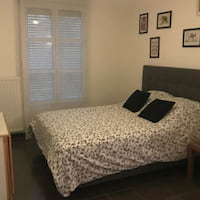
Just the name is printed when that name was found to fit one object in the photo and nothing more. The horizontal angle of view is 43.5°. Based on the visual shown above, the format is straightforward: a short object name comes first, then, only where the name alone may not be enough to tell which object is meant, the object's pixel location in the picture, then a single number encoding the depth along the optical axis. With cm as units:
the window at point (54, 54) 411
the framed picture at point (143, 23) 433
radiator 399
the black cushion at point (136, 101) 367
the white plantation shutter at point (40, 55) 407
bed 249
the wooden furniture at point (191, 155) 289
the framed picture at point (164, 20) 382
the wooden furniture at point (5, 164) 219
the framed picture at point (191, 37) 336
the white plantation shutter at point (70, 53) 428
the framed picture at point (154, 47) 411
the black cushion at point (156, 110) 316
